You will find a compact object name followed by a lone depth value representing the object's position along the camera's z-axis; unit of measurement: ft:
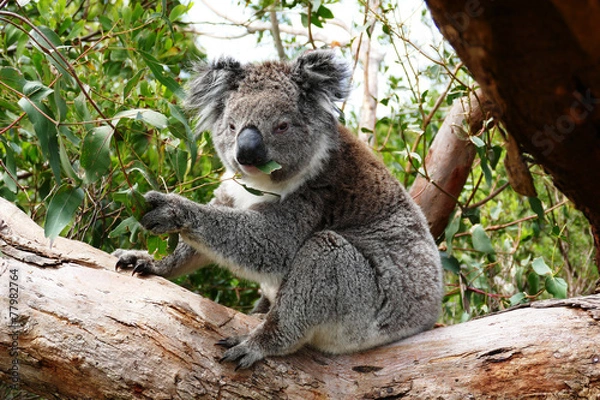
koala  10.70
